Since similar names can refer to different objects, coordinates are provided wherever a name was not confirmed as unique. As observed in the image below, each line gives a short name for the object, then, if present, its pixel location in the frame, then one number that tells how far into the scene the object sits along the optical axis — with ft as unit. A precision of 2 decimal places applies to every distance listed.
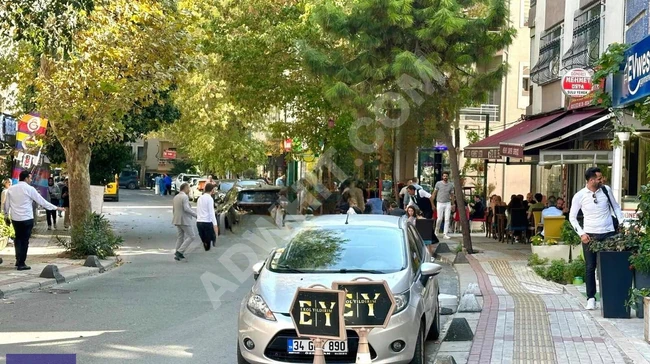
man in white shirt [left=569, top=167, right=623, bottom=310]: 34.24
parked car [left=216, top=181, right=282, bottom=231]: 89.71
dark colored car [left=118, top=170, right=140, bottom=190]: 236.98
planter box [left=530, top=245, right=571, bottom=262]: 50.14
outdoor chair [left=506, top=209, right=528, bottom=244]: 70.79
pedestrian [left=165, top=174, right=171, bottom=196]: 208.74
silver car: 24.06
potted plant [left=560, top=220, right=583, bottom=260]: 48.83
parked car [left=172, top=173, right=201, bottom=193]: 199.33
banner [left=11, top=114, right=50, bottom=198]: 65.89
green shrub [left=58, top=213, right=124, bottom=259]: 58.44
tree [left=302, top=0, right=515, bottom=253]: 60.44
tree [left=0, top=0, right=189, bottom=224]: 55.11
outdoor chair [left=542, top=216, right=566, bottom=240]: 53.11
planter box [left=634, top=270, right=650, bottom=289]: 30.39
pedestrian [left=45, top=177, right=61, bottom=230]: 91.95
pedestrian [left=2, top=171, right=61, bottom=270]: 49.88
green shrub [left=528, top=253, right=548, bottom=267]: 51.26
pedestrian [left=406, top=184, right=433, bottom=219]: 71.46
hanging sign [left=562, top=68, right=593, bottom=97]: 53.36
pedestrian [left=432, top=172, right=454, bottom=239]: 75.25
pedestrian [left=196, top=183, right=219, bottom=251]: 63.00
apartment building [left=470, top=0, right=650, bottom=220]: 48.48
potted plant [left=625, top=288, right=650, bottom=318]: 30.07
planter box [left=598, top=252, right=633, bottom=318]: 31.29
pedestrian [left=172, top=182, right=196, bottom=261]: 60.13
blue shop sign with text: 32.45
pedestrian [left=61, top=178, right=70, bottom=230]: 91.78
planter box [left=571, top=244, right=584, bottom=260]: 48.74
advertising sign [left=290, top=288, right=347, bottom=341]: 20.26
